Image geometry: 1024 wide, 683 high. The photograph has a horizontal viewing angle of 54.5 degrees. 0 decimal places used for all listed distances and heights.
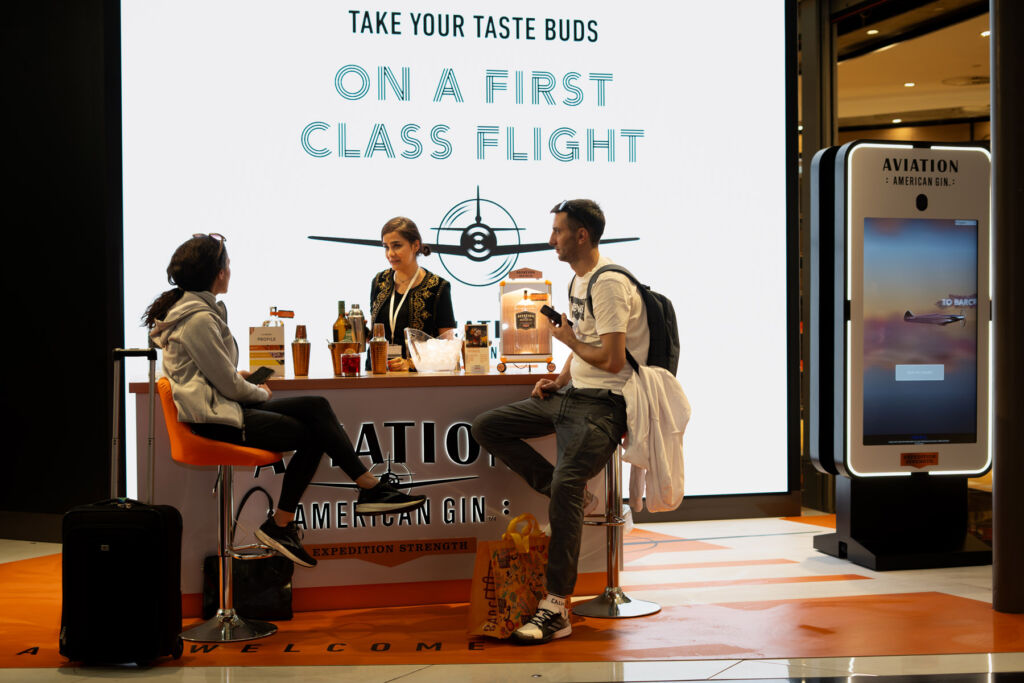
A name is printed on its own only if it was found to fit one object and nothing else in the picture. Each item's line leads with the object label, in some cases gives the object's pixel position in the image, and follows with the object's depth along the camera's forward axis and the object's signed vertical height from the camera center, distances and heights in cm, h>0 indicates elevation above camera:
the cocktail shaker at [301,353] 424 -4
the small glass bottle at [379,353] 429 -4
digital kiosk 501 +0
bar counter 413 -65
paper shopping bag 374 -91
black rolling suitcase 341 -82
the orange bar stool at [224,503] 354 -60
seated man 373 -26
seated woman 356 -21
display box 447 +11
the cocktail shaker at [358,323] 435 +9
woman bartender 491 +25
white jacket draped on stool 380 -34
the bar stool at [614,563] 405 -91
